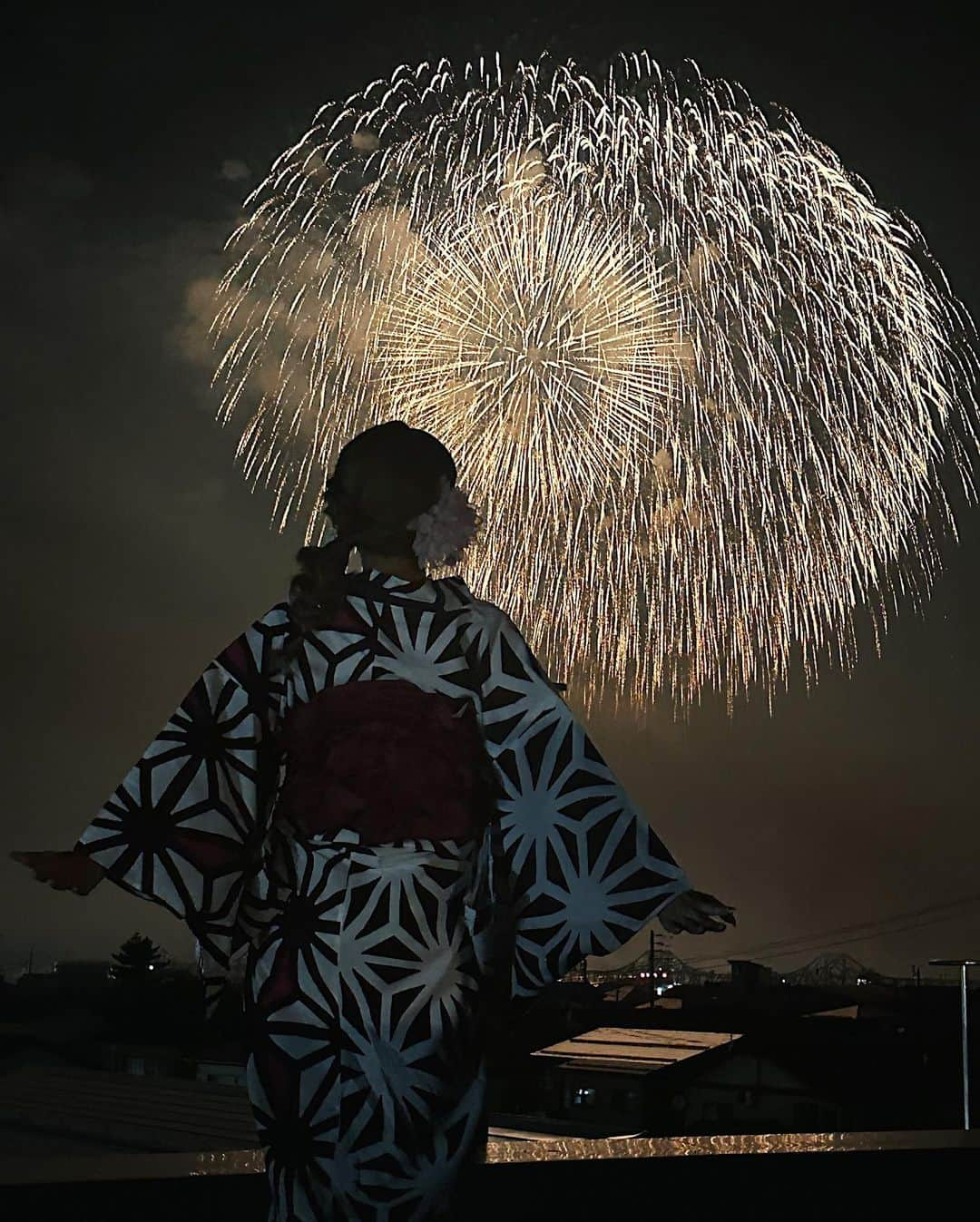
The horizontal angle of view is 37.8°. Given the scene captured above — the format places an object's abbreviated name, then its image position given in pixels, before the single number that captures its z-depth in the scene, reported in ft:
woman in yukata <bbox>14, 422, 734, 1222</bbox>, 6.32
